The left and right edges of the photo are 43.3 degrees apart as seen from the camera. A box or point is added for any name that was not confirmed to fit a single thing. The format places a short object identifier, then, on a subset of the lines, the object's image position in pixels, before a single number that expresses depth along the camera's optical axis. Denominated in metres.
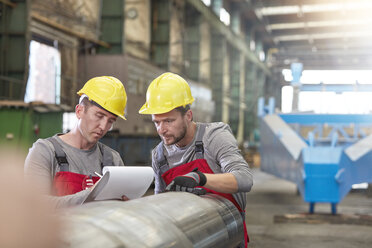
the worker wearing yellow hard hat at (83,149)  2.60
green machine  9.19
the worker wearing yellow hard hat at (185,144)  2.73
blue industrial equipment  6.90
